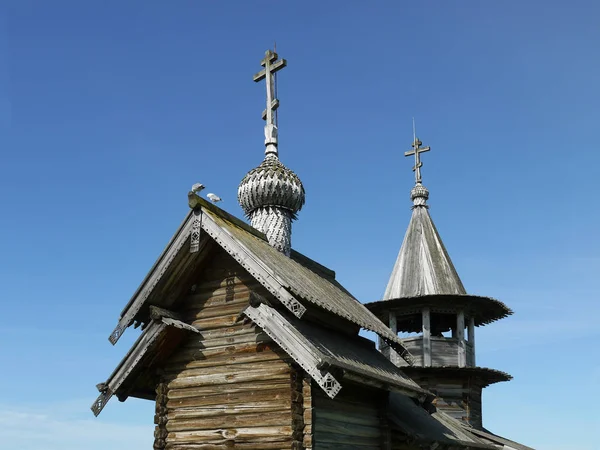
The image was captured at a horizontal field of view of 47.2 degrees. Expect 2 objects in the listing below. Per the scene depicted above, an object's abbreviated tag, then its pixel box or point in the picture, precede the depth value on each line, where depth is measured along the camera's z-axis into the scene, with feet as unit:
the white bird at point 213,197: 45.20
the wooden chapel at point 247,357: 39.29
